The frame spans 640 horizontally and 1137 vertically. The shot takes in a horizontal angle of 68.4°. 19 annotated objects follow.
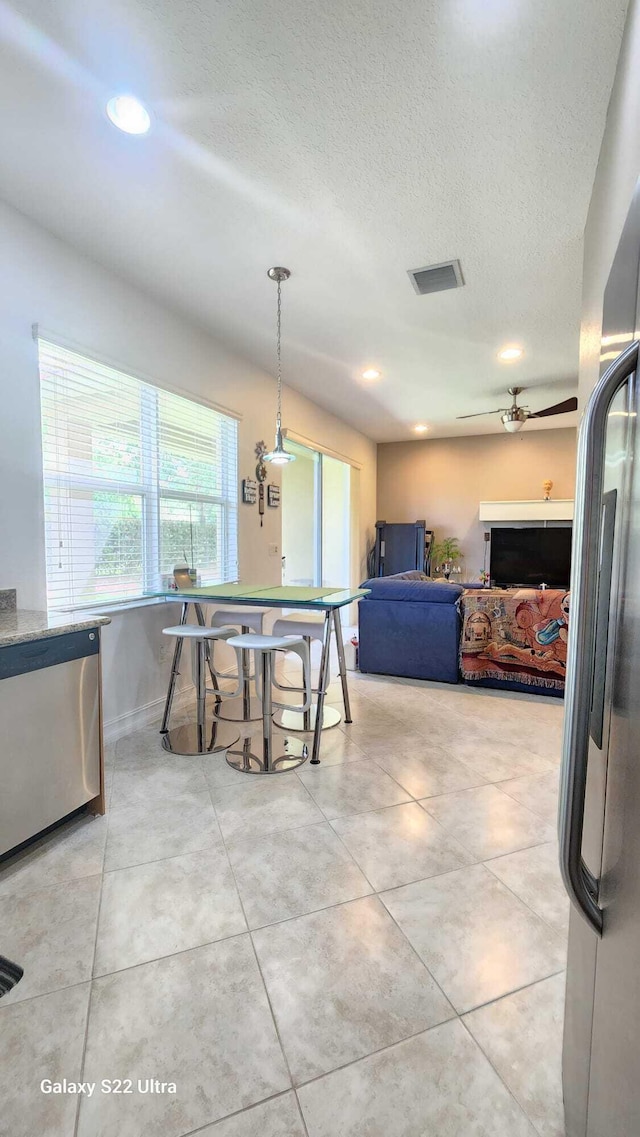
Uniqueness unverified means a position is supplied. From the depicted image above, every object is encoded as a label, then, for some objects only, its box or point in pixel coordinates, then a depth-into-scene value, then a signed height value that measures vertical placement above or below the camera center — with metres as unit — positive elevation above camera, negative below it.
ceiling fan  4.52 +1.29
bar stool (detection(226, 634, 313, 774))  2.38 -0.84
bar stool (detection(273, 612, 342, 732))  2.79 -0.58
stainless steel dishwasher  1.67 -0.74
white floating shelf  6.27 +0.44
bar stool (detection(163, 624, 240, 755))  2.66 -1.17
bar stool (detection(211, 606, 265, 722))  3.14 -0.57
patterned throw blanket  3.46 -0.71
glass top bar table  2.54 -0.33
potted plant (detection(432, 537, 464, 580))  6.89 -0.18
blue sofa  3.77 -0.72
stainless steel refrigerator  0.51 -0.21
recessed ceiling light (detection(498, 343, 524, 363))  3.80 +1.56
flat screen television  5.94 -0.18
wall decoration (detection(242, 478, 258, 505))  3.99 +0.42
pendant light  3.05 +0.55
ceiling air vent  2.64 +1.54
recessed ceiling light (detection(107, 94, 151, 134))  1.63 +1.51
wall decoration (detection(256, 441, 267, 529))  4.16 +0.62
